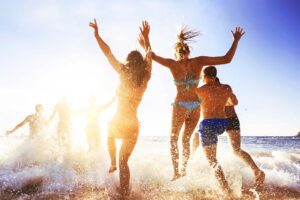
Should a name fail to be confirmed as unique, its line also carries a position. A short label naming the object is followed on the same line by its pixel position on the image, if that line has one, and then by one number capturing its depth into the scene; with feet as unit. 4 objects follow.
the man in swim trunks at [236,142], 19.53
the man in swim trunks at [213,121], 16.88
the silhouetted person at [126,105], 15.83
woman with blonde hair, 17.65
